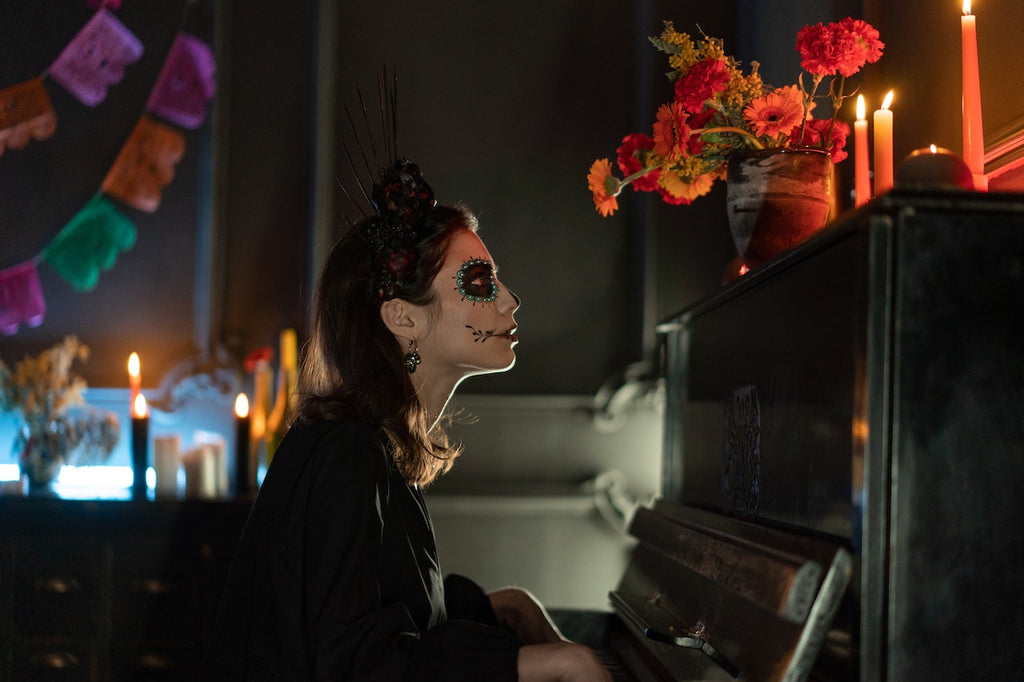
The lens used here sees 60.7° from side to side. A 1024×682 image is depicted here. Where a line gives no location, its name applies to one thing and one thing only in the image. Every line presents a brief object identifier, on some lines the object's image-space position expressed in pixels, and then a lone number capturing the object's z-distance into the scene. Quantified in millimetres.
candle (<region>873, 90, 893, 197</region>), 1407
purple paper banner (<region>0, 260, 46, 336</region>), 3037
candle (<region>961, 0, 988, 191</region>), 1214
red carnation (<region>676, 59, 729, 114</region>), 1466
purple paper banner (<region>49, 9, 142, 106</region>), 3068
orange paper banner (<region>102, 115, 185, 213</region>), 3076
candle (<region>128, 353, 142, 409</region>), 2713
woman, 1280
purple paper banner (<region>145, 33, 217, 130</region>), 3078
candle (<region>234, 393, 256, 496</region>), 2682
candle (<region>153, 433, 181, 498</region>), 2686
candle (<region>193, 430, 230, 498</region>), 2691
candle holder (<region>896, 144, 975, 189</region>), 988
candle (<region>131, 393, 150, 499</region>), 2635
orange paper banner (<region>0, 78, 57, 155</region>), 3061
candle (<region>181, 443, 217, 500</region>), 2672
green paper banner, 3057
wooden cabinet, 2428
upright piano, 943
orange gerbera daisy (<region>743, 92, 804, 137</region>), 1459
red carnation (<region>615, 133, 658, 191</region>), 1712
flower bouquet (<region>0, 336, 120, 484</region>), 2730
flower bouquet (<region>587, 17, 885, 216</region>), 1455
